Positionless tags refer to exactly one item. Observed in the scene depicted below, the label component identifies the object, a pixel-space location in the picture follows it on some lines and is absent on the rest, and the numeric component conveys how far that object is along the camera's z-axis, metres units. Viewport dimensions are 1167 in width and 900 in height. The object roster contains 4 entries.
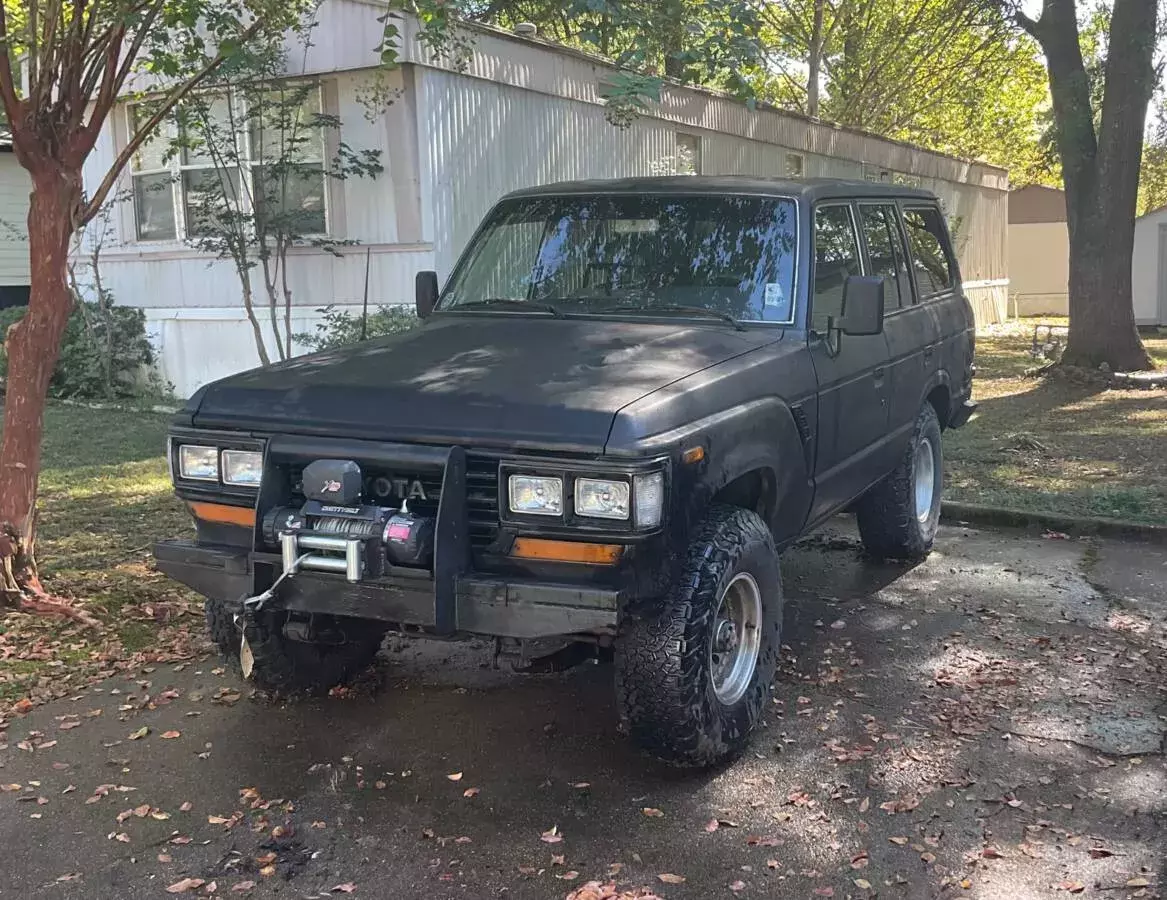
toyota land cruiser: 3.49
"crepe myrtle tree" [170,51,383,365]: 10.63
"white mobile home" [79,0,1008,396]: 10.48
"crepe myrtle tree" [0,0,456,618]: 5.28
